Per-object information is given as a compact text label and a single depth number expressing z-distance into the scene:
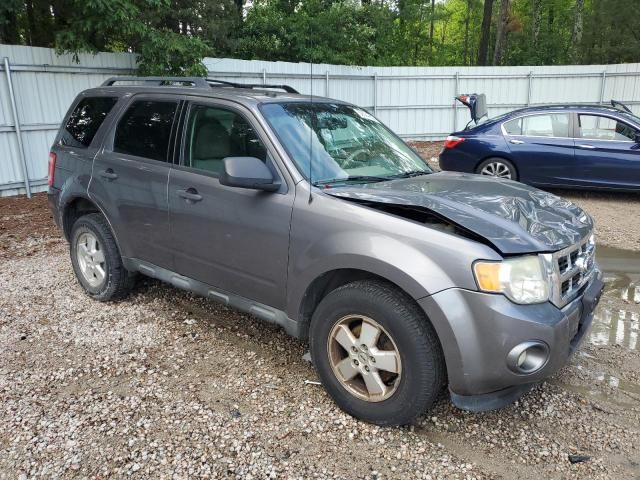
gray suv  2.60
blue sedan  8.20
